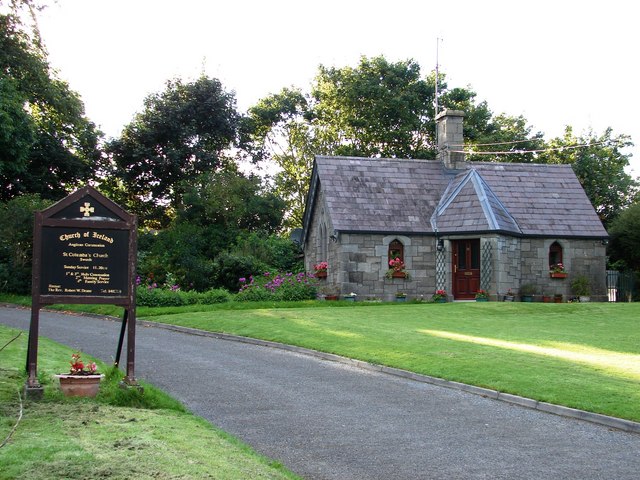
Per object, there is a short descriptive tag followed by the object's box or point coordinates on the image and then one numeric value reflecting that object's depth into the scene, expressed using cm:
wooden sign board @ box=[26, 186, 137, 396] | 1008
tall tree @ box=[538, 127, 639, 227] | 4734
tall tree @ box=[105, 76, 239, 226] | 4462
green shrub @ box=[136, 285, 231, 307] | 2611
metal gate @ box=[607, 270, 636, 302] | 3347
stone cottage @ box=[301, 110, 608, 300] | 2983
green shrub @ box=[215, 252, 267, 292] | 3256
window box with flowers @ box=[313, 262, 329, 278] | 3177
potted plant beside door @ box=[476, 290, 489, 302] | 2892
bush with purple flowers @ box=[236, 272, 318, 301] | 2805
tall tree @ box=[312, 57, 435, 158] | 4653
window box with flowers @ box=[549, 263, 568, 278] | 3058
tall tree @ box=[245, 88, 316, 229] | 5231
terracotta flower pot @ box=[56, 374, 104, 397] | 945
